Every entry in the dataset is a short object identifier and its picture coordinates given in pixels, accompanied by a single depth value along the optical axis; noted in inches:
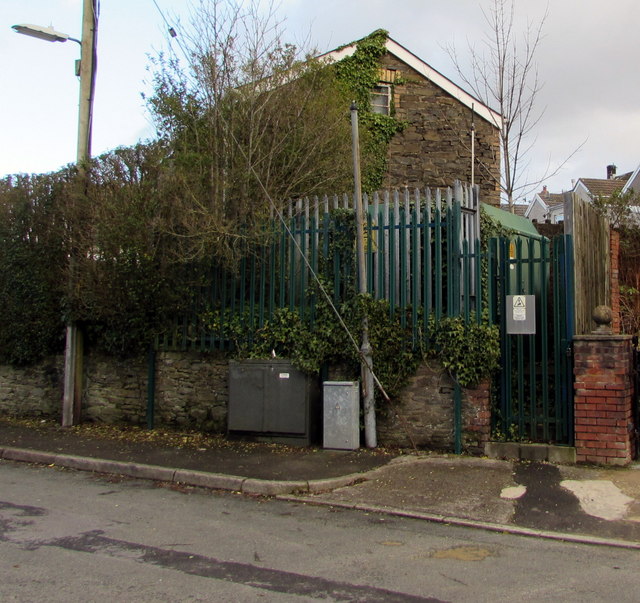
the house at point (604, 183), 1435.8
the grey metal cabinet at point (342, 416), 337.1
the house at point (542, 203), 1952.5
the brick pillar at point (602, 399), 296.5
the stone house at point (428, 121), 645.9
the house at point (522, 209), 1791.1
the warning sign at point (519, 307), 319.9
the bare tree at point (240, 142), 368.2
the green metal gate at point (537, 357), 318.7
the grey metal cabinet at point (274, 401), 350.3
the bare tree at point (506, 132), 649.6
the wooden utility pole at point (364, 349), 339.0
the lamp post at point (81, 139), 419.2
